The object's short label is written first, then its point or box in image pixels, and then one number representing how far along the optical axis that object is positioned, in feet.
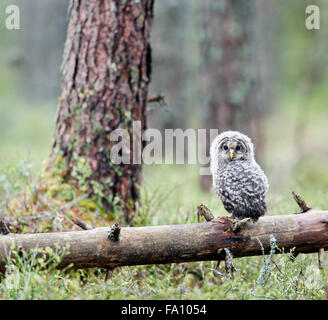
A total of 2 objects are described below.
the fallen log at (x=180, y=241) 23.13
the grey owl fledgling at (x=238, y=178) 25.36
